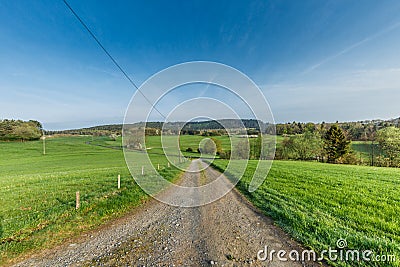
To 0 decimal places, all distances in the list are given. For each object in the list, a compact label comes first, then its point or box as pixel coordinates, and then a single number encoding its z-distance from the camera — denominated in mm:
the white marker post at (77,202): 7085
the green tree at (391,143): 39312
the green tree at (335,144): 49219
